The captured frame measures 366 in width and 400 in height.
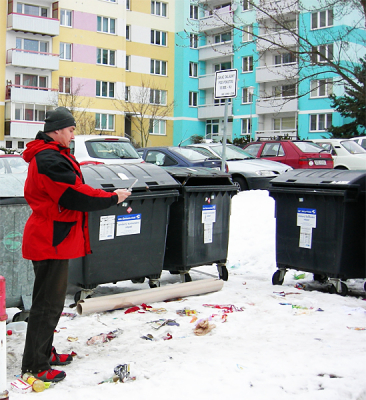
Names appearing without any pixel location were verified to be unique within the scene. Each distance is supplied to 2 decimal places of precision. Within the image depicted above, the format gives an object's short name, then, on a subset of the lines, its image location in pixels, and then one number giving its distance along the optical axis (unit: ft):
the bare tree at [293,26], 34.65
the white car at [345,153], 59.41
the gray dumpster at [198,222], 21.98
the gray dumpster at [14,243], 16.85
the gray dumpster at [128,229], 19.16
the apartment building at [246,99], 131.64
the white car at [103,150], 40.06
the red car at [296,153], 51.83
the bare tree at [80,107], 128.58
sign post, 34.58
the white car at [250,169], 47.55
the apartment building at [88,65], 129.18
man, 12.51
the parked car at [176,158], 46.17
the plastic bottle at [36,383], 12.16
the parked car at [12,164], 39.91
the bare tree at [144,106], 144.56
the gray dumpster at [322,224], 20.63
